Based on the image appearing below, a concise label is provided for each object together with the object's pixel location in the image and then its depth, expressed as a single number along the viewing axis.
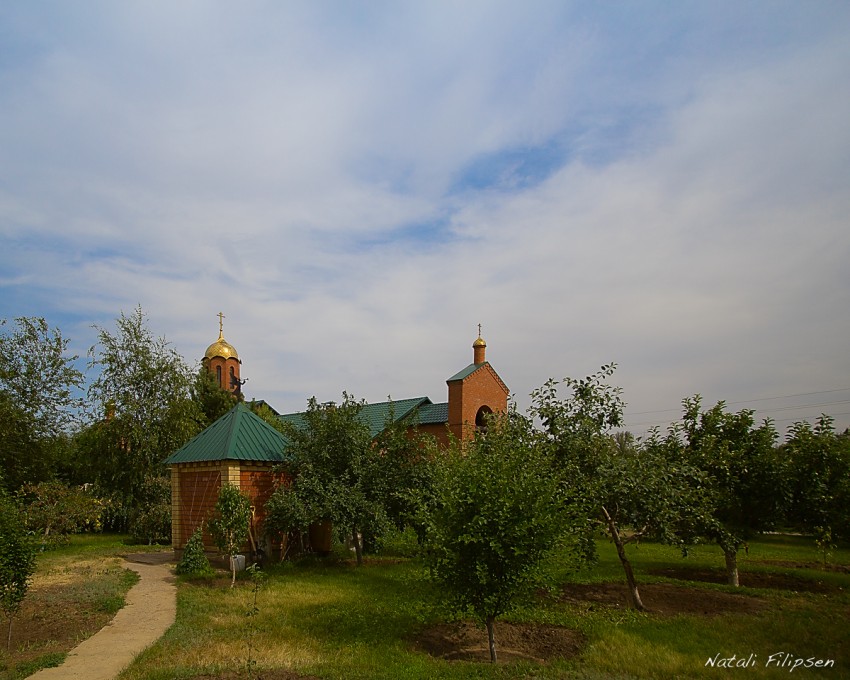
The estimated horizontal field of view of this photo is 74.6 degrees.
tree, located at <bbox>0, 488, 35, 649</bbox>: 7.50
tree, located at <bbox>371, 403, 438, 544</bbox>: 14.68
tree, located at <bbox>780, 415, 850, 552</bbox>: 11.96
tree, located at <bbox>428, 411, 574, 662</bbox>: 7.01
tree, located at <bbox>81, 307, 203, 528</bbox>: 22.42
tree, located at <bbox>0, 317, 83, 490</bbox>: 21.77
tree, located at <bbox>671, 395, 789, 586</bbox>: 11.83
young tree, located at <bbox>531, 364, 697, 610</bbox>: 9.65
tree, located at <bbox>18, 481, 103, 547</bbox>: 18.09
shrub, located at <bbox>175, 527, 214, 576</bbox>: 13.45
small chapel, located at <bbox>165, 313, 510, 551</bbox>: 14.84
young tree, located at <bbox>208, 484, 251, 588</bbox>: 12.55
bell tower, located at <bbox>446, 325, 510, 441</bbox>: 25.59
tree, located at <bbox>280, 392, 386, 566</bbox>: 13.74
